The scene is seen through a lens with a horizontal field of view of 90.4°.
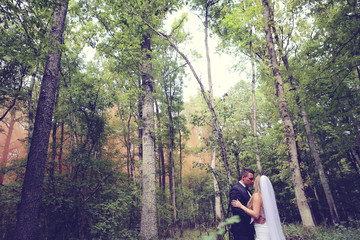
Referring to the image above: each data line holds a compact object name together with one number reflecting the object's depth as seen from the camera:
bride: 3.20
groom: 3.35
